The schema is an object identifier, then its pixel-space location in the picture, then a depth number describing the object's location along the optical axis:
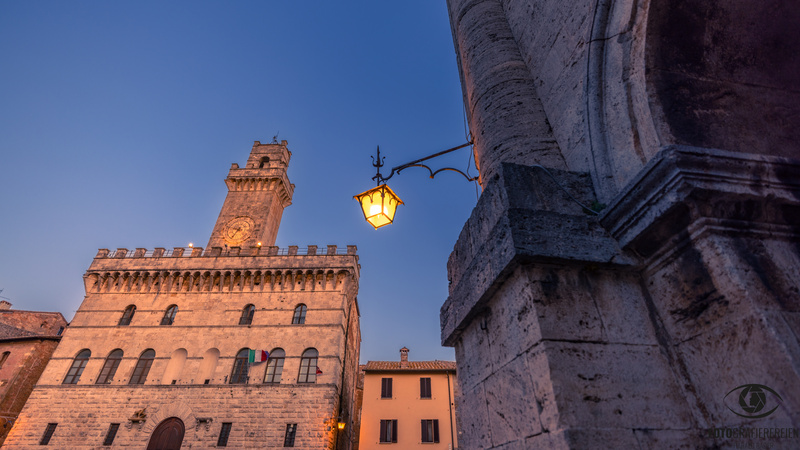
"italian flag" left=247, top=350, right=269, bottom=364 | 17.47
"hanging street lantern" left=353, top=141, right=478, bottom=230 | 4.38
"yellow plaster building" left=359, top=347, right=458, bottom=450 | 19.48
